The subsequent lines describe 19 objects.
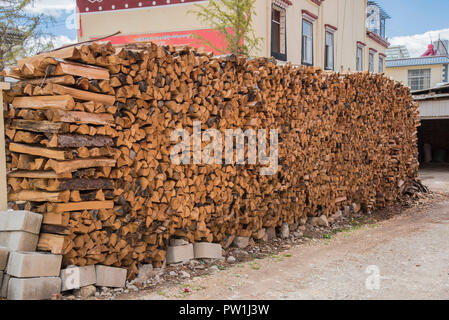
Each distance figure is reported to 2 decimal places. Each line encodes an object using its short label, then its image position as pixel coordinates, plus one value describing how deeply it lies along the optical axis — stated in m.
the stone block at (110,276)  4.46
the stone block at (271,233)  6.95
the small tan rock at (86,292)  4.27
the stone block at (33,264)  3.93
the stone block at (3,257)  4.03
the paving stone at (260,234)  6.62
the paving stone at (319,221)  7.99
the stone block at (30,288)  3.89
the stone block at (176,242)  5.41
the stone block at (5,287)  4.02
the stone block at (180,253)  5.31
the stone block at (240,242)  6.33
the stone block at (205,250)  5.61
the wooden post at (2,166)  4.35
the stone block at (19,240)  4.07
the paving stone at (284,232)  7.13
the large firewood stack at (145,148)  4.22
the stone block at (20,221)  4.08
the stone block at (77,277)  4.18
